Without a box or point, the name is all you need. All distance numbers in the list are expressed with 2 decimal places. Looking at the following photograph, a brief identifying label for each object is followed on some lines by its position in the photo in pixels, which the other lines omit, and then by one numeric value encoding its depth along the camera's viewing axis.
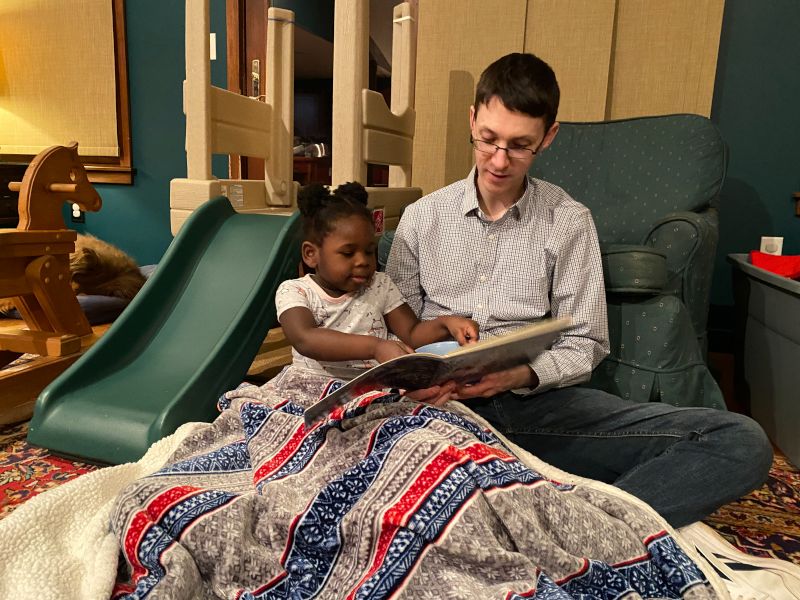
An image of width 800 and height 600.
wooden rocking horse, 2.38
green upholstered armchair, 1.54
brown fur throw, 3.06
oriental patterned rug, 1.45
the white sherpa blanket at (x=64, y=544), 0.95
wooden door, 3.78
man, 1.22
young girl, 1.40
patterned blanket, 0.88
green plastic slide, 1.56
